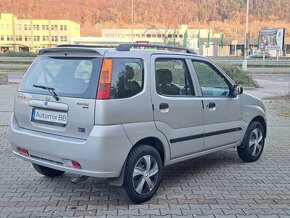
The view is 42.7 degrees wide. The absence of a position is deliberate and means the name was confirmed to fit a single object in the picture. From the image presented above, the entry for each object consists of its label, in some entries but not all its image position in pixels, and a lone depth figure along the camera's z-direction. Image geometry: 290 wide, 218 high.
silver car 3.85
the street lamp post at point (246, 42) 28.04
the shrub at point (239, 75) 18.69
